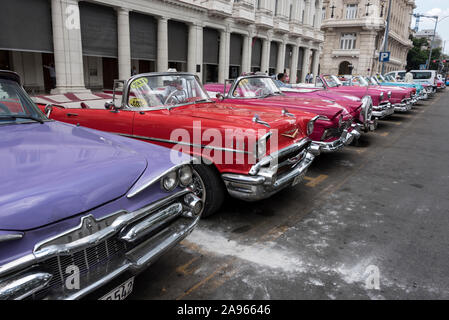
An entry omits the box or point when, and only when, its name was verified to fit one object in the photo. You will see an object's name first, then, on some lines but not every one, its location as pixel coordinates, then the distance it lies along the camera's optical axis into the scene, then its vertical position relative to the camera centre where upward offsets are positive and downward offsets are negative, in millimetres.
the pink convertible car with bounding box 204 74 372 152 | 5594 -345
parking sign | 20753 +2121
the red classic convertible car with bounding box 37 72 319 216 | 3479 -580
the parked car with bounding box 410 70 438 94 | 24238 +1104
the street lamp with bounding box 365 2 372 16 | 46344 +11645
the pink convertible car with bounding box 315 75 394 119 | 10062 -129
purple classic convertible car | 1587 -764
